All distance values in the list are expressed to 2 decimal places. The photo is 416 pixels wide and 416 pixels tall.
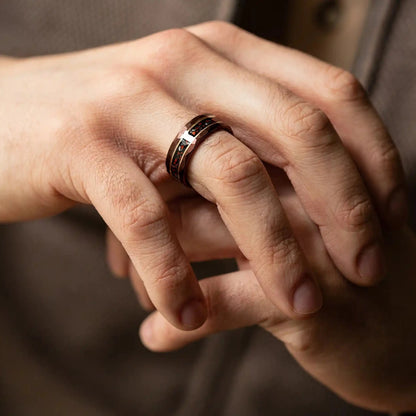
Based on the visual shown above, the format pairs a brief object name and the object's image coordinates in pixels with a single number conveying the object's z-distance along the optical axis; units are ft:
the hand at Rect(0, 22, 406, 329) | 1.21
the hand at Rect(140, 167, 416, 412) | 1.28
